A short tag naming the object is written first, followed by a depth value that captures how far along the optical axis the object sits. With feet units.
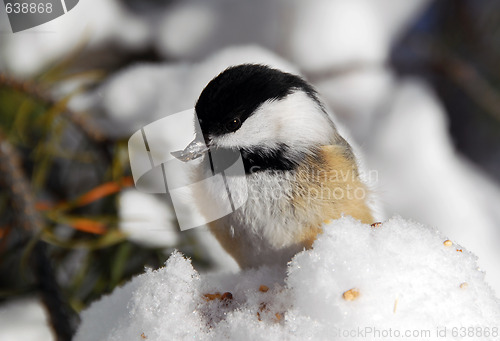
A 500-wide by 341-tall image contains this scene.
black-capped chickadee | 4.11
